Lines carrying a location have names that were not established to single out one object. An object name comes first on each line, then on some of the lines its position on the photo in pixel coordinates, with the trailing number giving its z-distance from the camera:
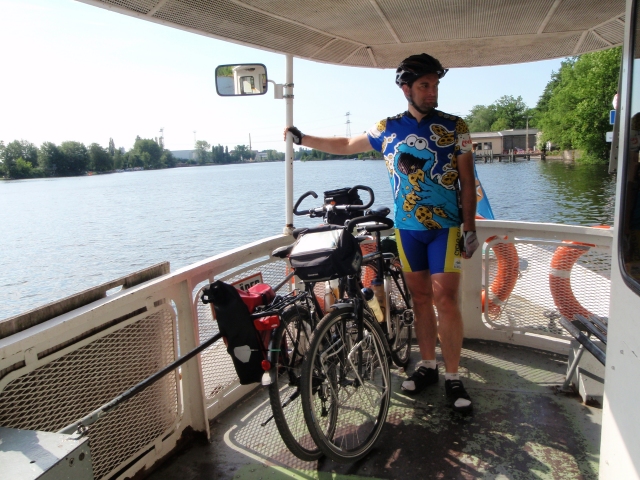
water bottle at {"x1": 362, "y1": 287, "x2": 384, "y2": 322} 3.28
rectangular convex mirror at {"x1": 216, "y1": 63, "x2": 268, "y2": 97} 3.59
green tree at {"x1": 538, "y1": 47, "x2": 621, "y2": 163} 53.53
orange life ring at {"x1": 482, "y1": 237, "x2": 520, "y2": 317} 3.94
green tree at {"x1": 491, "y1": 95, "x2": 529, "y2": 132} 124.38
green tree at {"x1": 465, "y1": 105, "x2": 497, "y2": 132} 130.12
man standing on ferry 3.02
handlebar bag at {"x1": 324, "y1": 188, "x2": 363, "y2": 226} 3.34
